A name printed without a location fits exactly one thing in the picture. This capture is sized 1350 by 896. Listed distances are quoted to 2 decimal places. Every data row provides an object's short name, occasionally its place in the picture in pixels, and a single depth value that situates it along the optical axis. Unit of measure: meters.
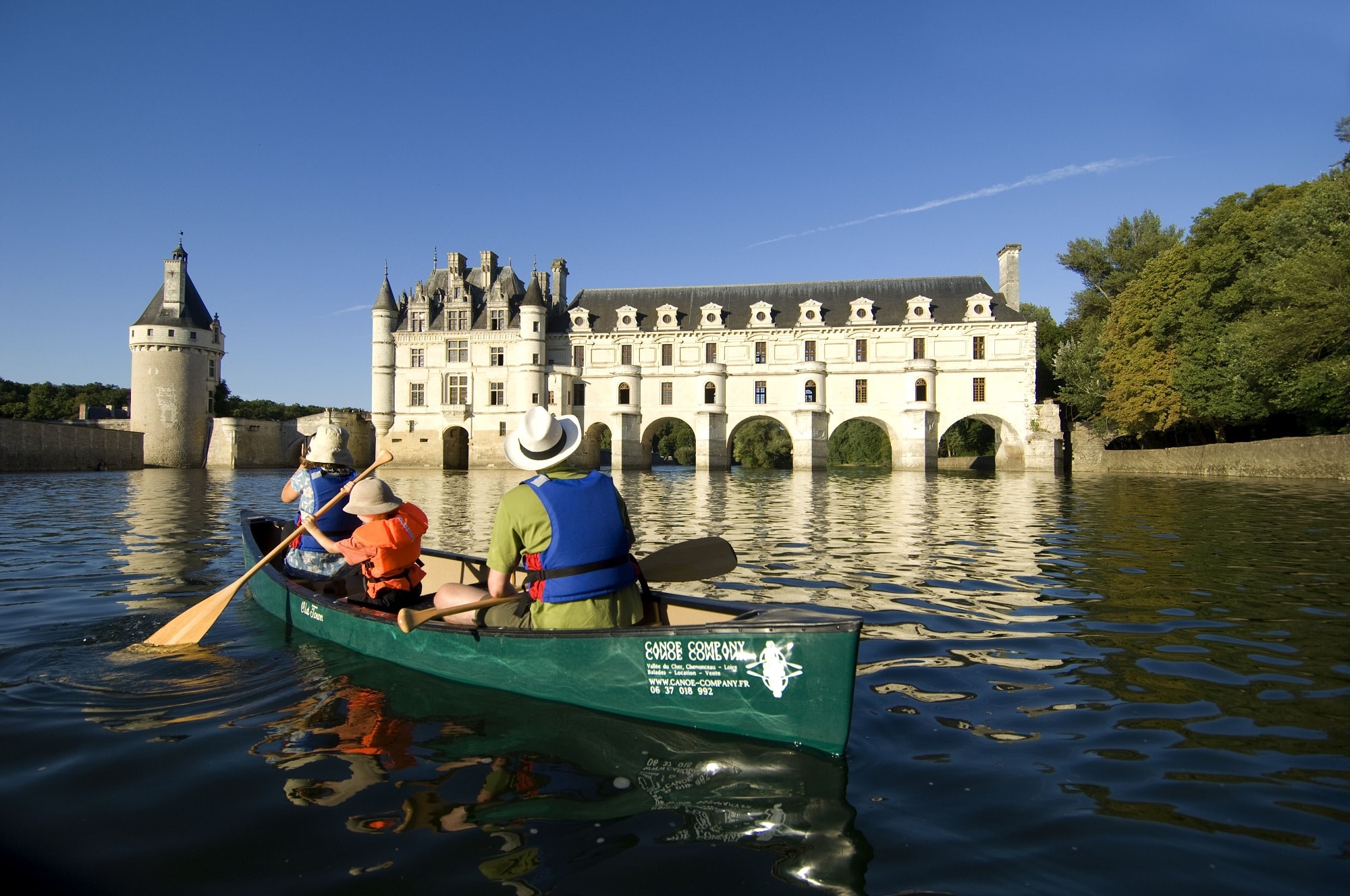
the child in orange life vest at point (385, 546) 5.93
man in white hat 4.46
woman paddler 7.34
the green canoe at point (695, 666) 3.82
